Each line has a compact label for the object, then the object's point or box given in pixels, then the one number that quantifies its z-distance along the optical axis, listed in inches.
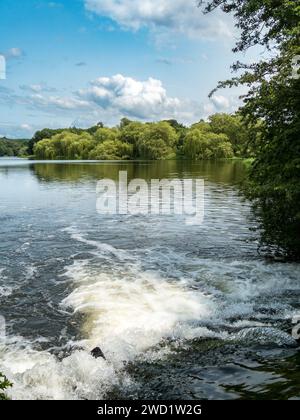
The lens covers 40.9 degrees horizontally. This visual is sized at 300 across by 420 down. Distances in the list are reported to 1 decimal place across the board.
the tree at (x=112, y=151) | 6053.2
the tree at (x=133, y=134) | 6181.1
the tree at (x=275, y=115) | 542.3
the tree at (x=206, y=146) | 5334.6
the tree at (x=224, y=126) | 5734.3
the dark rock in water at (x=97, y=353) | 361.1
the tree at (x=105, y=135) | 6653.5
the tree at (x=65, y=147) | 6653.5
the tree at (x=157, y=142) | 5856.3
